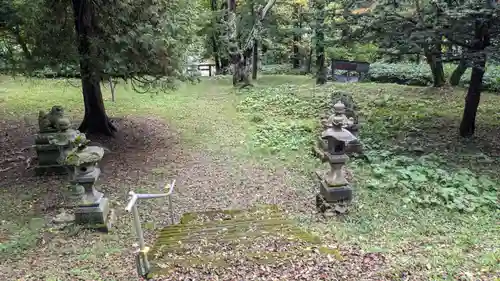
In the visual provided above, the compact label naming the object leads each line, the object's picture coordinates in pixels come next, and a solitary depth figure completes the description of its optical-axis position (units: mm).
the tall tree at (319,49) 12289
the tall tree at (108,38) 7703
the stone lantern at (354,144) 8547
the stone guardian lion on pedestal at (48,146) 7453
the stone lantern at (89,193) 5309
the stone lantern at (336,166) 5895
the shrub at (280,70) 22578
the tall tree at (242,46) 16391
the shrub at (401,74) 15781
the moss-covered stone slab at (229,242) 3969
